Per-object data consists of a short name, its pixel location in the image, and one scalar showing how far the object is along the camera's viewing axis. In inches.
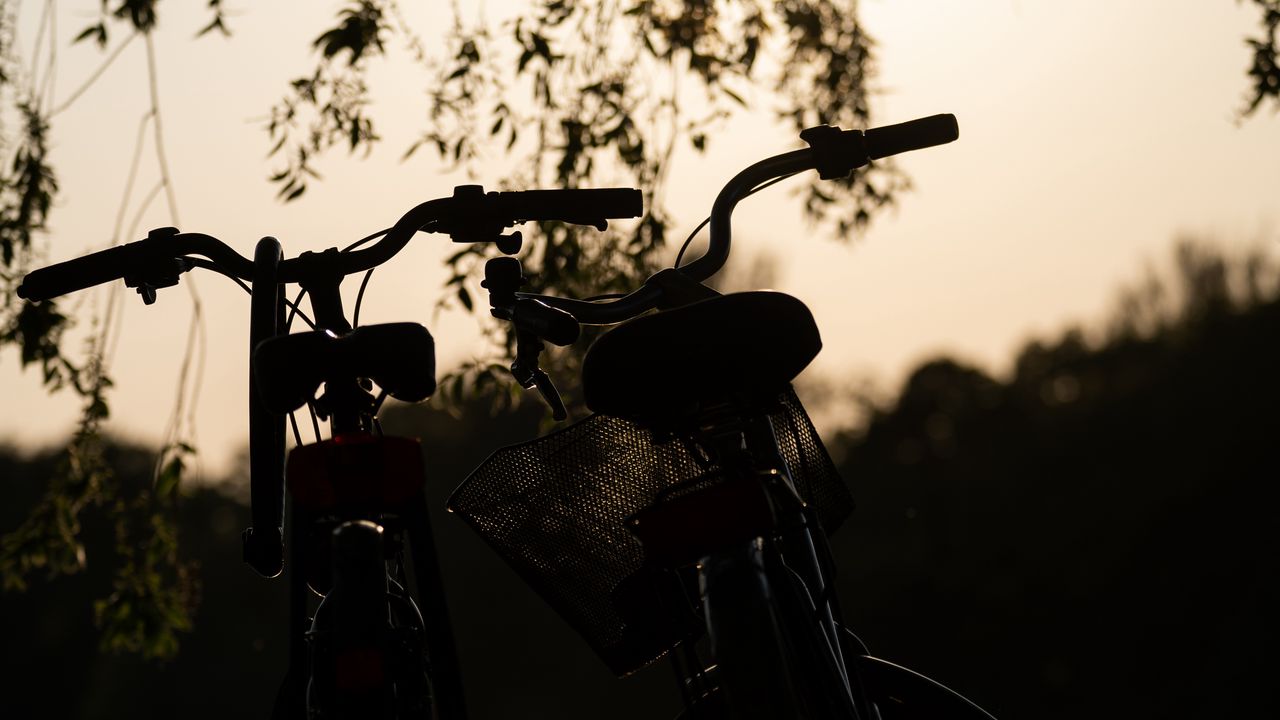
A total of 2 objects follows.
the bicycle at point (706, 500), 114.9
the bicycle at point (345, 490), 114.0
